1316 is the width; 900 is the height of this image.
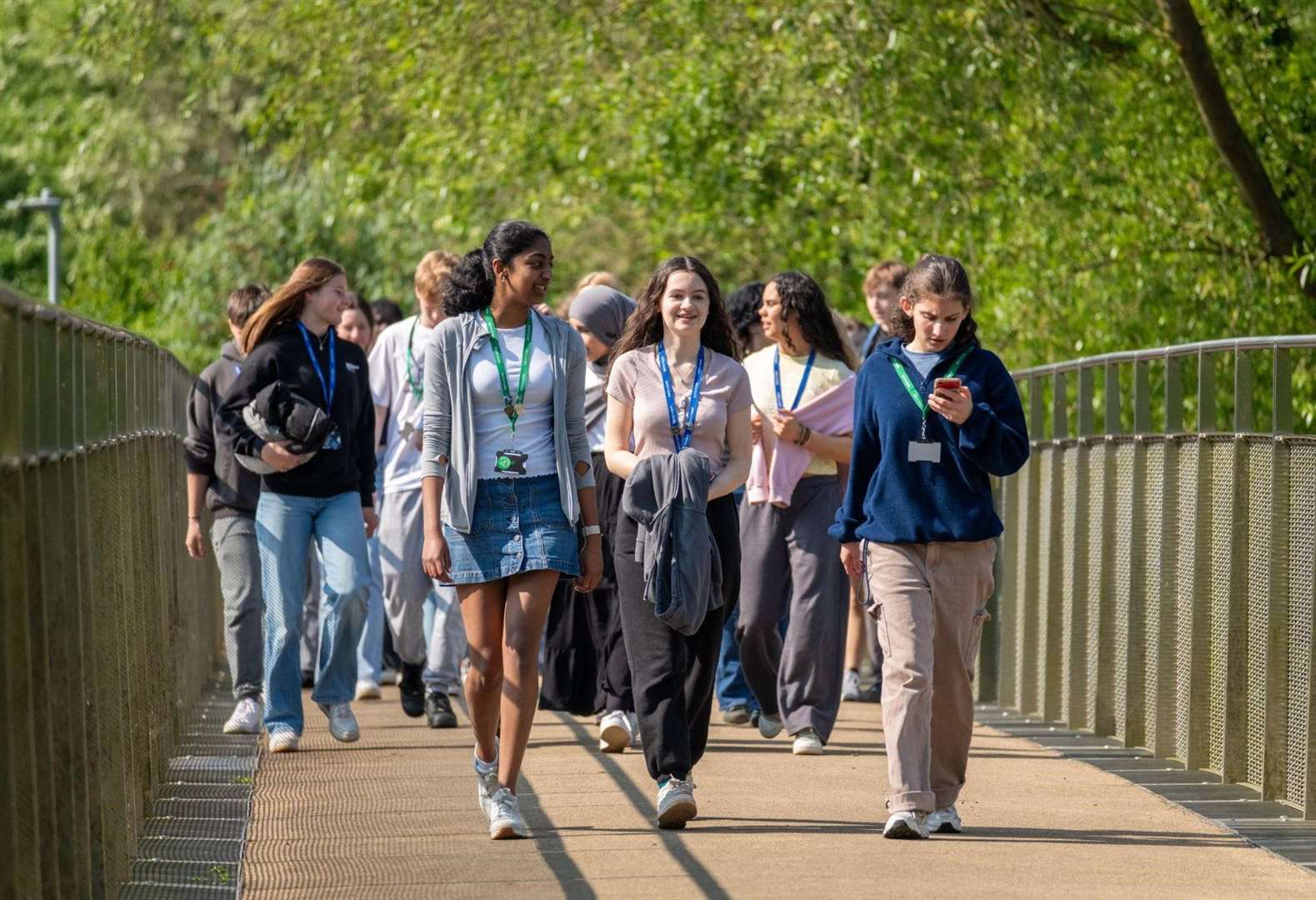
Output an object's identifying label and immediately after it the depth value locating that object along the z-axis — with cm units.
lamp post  6271
